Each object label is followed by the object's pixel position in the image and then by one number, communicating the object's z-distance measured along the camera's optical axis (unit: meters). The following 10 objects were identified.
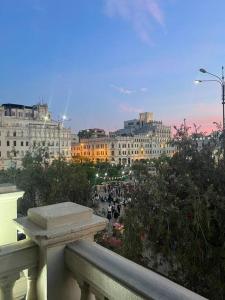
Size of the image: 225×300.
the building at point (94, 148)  94.61
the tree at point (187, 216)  4.99
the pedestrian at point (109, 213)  18.33
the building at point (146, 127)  112.75
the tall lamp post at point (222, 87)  10.19
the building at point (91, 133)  110.99
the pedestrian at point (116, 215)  18.23
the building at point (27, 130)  63.37
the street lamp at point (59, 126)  68.81
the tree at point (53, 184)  13.45
